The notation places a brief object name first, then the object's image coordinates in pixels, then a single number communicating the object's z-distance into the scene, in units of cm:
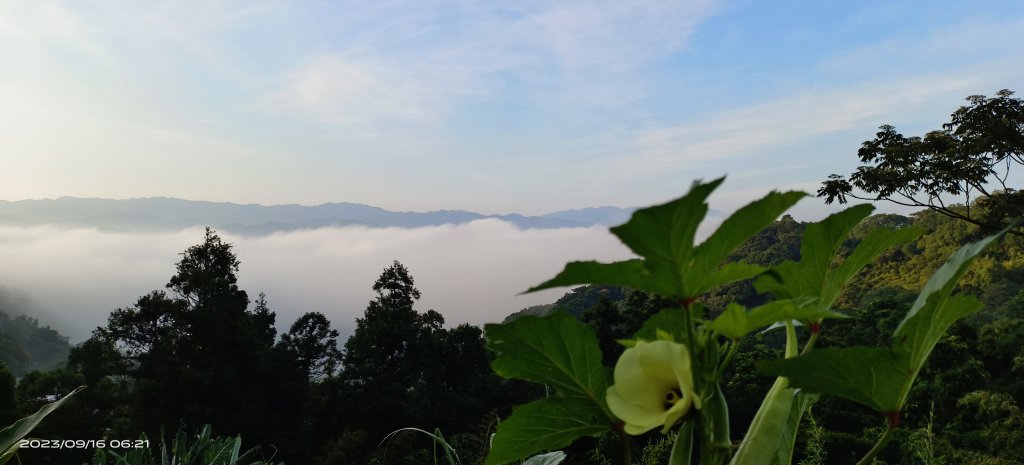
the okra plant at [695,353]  30
